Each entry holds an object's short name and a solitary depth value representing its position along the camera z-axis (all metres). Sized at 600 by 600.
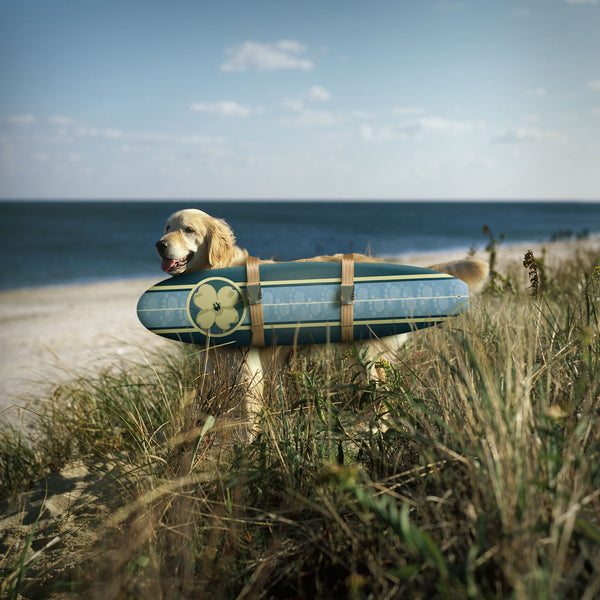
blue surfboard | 3.11
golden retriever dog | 3.13
